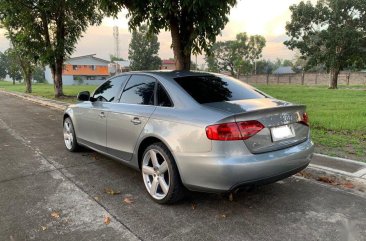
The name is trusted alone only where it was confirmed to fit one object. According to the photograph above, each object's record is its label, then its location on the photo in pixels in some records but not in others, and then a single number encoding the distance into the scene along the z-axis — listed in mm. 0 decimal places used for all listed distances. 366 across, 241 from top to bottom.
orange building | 76375
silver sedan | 3395
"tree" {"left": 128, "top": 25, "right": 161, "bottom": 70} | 76125
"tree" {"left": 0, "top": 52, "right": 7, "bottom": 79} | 108081
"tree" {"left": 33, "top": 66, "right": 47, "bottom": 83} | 89875
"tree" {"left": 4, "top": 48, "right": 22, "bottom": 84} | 31919
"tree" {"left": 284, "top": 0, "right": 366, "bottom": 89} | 34375
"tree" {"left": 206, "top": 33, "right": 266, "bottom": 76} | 78000
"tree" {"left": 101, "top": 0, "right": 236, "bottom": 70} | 7668
